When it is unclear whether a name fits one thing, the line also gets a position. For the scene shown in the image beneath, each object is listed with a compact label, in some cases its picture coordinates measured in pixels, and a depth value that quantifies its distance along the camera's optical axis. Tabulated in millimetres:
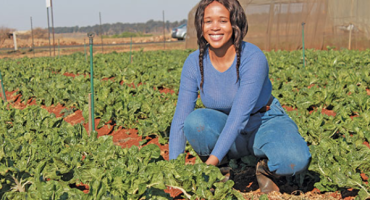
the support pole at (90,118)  4770
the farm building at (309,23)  15047
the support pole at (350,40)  14875
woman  2760
